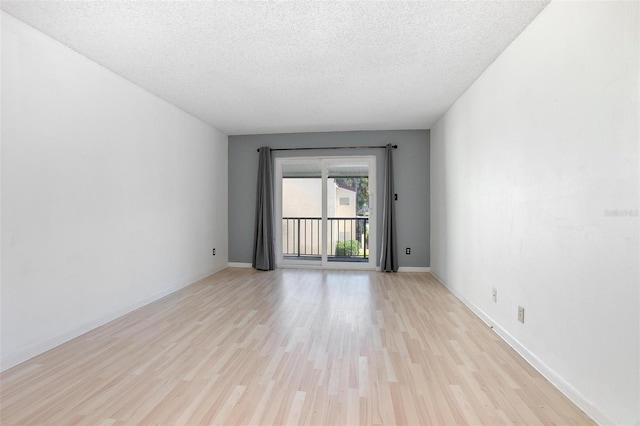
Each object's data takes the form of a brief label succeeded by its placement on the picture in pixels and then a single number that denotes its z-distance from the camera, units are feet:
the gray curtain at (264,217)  18.02
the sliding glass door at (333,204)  18.29
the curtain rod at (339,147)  17.80
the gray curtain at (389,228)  17.37
